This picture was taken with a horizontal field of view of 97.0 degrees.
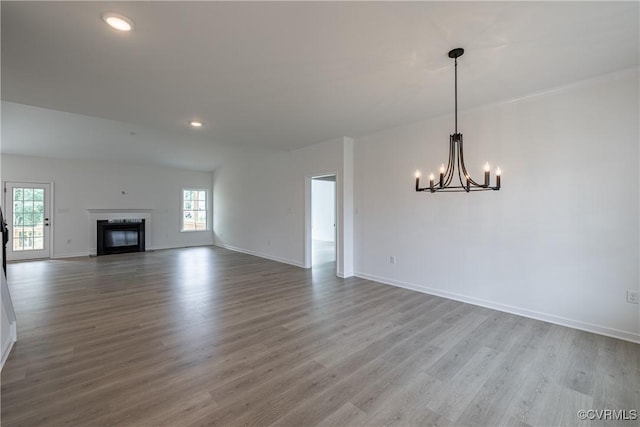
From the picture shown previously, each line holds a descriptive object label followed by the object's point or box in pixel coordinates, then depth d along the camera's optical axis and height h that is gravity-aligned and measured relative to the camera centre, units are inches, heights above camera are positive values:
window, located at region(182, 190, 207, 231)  368.5 +4.1
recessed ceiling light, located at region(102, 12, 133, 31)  75.5 +52.6
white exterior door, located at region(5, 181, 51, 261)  264.7 -6.2
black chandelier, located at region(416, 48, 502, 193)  93.7 +28.1
